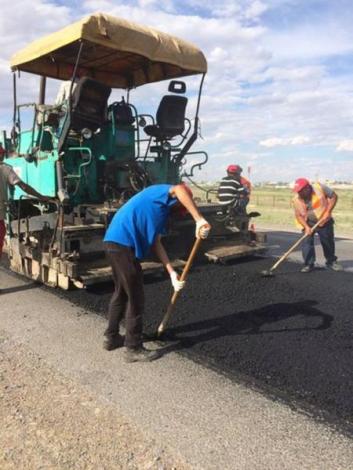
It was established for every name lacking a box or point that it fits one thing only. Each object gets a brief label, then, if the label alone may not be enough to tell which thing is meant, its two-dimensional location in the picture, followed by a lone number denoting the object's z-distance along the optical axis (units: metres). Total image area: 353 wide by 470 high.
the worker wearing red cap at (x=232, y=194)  7.35
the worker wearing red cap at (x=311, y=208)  6.79
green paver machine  5.46
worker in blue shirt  3.63
